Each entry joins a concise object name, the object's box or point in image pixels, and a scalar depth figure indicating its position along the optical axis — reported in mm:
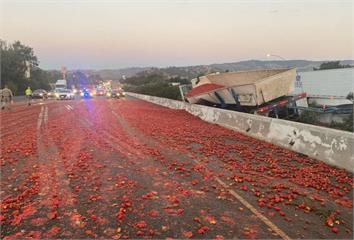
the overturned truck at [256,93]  22234
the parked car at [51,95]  63219
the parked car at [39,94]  64250
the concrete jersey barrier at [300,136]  9034
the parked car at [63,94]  56000
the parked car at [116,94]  65875
